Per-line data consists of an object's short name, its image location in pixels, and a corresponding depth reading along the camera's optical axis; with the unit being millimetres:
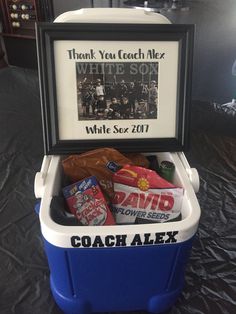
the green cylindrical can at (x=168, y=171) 629
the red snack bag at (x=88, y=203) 564
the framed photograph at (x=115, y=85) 583
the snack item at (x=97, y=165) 637
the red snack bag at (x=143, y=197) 578
